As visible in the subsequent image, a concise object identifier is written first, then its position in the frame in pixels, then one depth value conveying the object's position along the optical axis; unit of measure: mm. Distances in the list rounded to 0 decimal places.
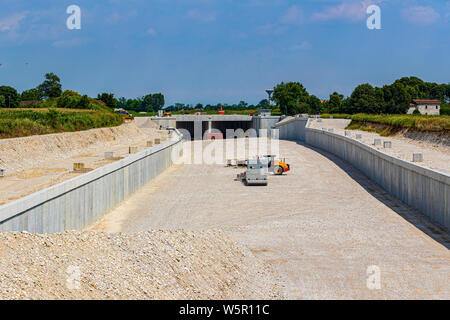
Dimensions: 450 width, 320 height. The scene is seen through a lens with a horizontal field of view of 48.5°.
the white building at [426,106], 175750
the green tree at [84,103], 102500
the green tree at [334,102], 195375
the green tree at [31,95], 173625
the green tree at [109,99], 148550
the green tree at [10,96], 136500
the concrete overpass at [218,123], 136675
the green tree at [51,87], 168125
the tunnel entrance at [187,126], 145750
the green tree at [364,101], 145250
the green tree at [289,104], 181625
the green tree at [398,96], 156375
